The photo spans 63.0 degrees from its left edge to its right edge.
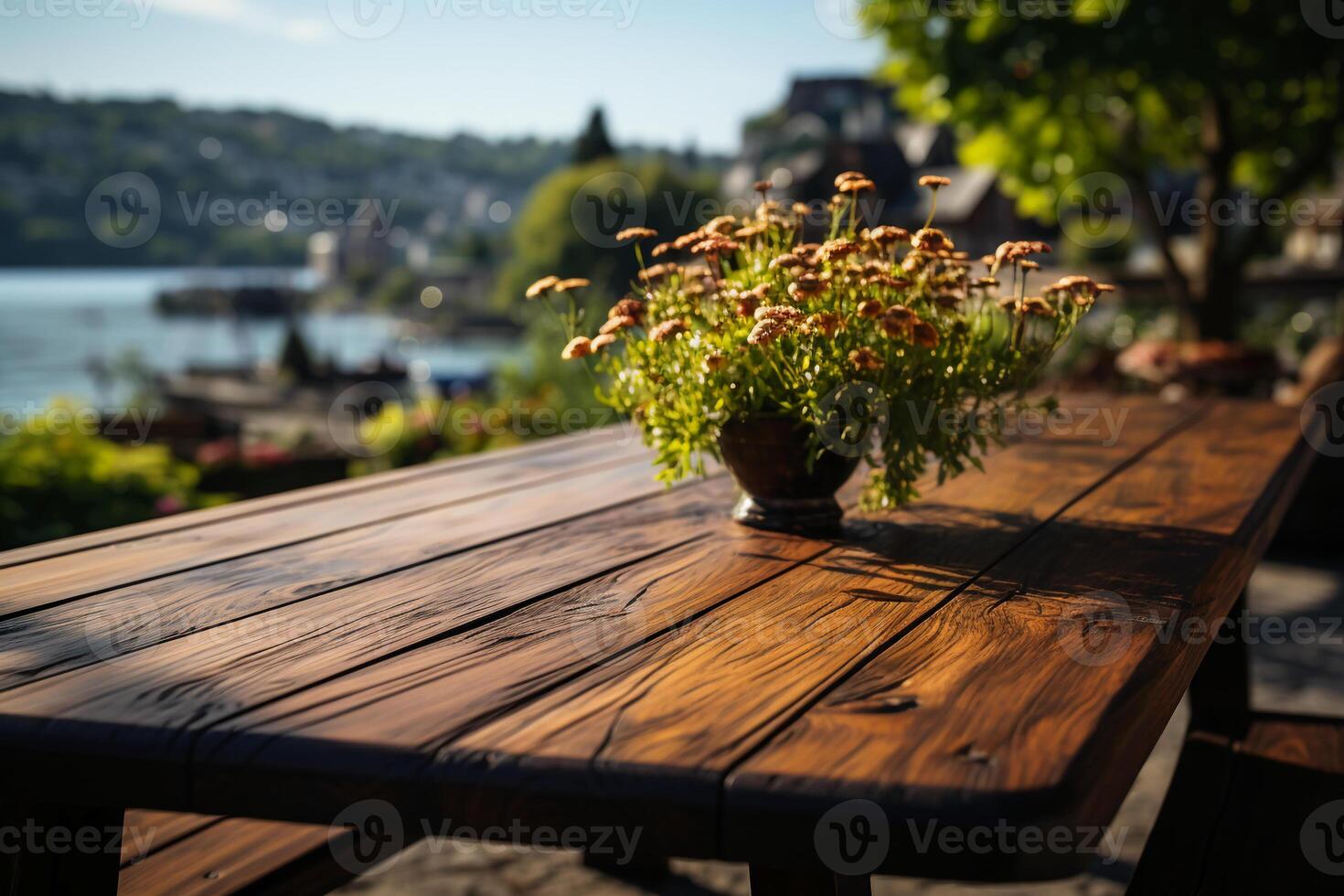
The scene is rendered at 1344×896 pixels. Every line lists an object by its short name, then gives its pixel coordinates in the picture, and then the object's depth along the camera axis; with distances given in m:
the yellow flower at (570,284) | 1.70
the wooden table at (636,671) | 0.86
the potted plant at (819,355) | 1.61
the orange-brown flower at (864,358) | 1.50
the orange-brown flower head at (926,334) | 1.49
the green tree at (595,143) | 51.19
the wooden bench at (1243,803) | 1.80
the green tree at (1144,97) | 6.70
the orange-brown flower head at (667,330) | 1.55
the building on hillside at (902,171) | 40.50
